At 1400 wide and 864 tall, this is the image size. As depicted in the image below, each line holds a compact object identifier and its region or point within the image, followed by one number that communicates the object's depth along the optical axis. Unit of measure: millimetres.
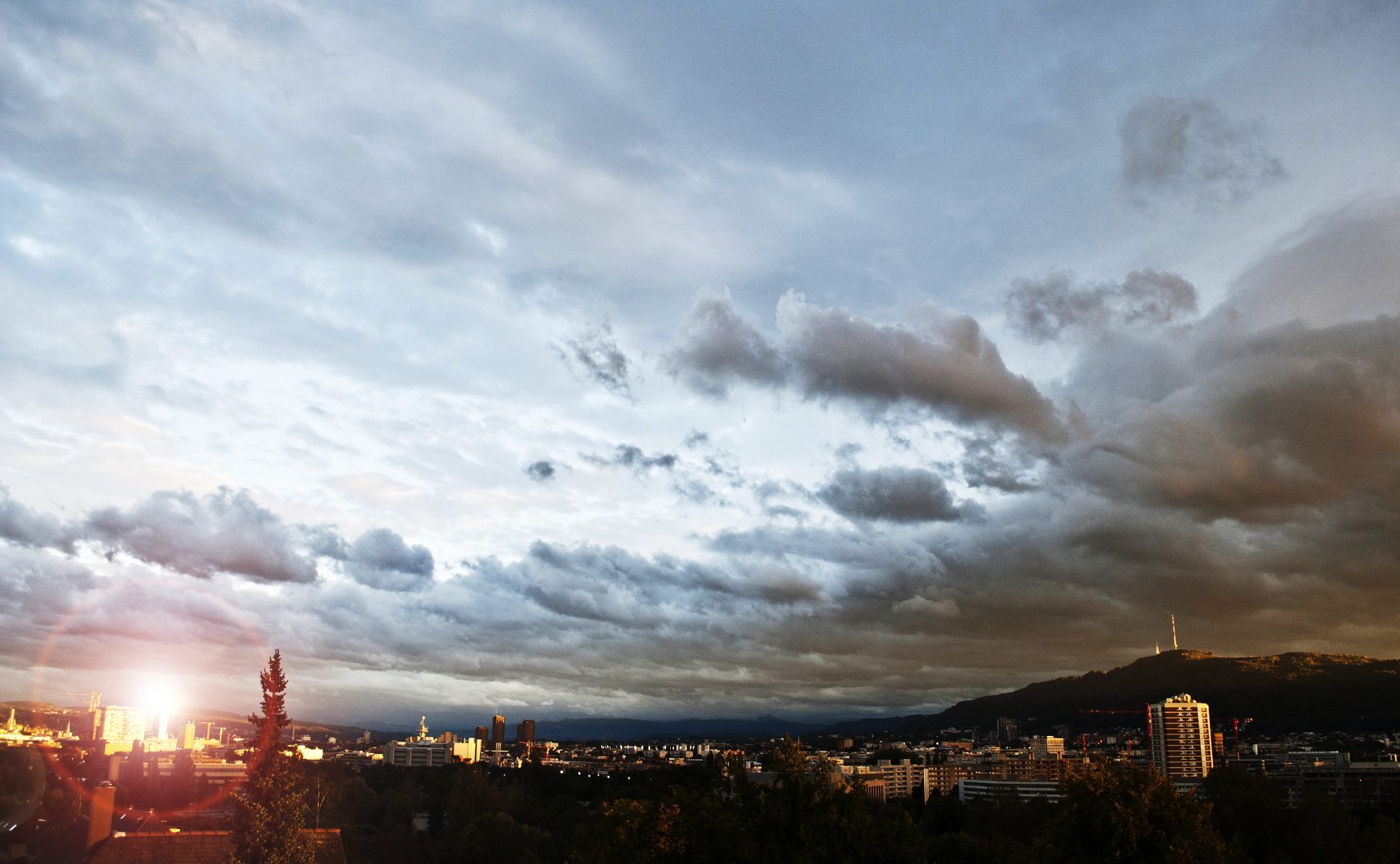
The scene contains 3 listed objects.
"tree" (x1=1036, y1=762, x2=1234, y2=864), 29922
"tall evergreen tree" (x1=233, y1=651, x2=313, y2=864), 27203
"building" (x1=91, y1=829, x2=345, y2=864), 36188
